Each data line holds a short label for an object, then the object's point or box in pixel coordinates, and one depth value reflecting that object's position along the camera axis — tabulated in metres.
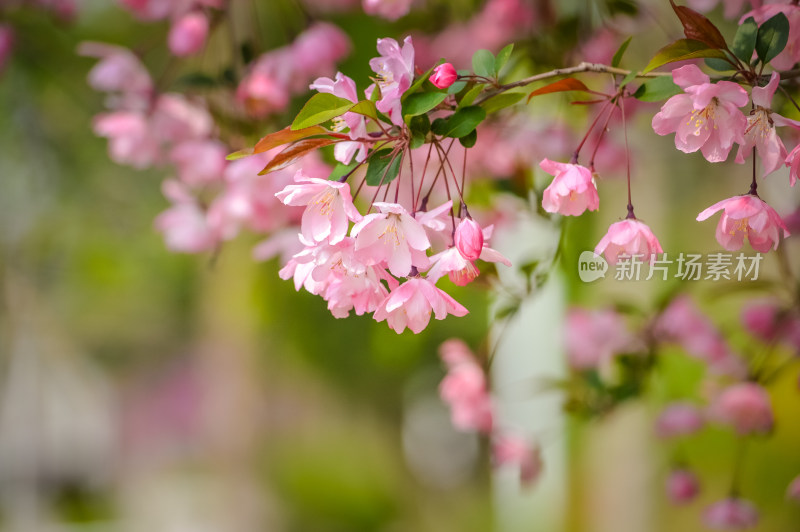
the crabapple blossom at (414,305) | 1.72
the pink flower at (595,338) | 2.14
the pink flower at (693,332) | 2.01
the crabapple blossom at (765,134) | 1.72
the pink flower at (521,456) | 2.20
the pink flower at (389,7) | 1.85
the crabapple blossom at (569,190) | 1.73
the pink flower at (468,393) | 2.00
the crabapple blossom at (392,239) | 1.71
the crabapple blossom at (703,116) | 1.72
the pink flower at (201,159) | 1.95
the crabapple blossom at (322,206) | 1.72
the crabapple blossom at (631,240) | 1.74
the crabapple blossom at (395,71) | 1.74
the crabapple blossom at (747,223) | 1.73
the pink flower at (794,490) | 1.89
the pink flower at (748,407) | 1.91
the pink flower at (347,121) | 1.73
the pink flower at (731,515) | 1.94
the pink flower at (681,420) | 2.07
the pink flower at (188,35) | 1.97
